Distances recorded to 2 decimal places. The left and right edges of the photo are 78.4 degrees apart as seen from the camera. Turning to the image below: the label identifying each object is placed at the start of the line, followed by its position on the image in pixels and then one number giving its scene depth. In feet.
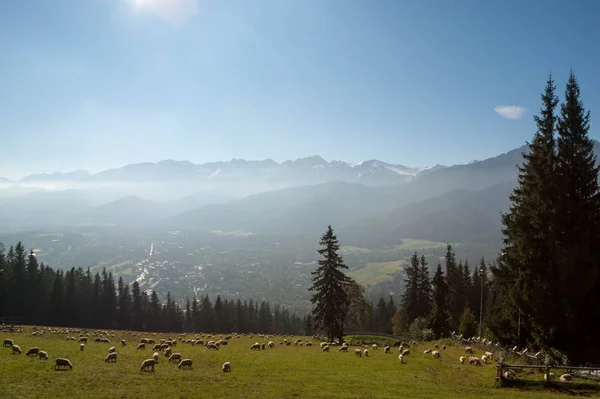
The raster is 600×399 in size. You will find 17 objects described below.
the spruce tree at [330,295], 179.01
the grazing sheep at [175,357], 102.27
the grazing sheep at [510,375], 81.82
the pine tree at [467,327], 194.80
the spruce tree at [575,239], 102.53
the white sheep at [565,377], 77.75
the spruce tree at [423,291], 268.00
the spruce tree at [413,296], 269.64
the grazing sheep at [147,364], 86.00
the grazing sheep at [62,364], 82.17
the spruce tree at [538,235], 105.50
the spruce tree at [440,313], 213.66
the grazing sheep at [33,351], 96.17
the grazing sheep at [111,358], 96.60
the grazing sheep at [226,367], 92.54
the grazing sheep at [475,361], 104.56
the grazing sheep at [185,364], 92.89
